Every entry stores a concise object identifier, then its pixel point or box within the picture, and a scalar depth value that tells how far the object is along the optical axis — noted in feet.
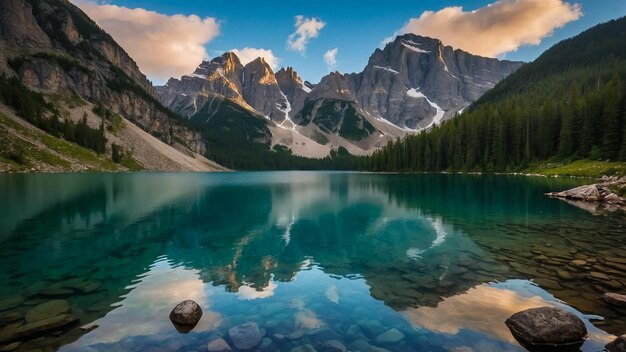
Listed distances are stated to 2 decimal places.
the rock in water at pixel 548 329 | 35.01
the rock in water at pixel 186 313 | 40.78
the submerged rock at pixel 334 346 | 34.94
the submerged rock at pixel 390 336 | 36.84
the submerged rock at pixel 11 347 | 32.80
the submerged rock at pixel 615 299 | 43.01
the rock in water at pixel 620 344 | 31.63
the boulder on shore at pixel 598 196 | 137.59
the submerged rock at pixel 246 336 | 35.54
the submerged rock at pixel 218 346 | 34.37
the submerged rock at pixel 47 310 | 40.73
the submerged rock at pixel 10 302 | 44.16
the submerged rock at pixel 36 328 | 35.60
